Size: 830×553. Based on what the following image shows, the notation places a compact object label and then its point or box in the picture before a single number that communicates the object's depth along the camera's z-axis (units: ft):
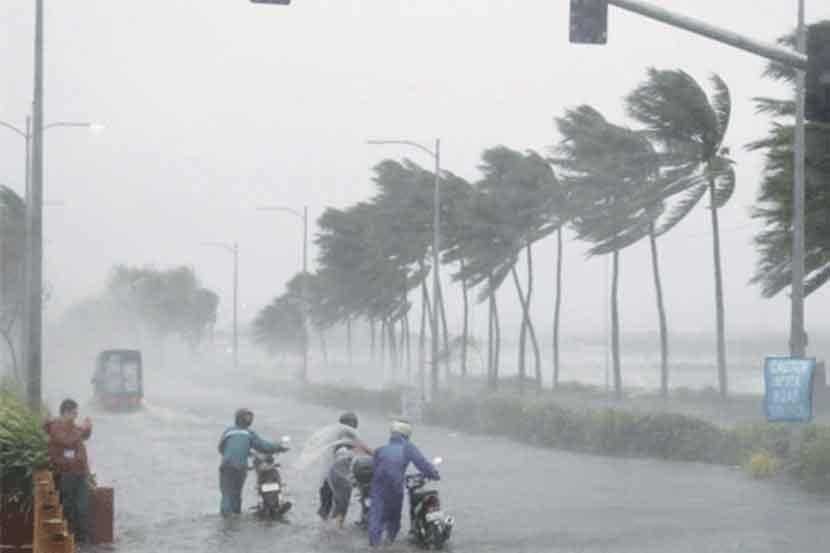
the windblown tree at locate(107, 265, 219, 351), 458.91
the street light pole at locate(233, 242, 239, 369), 306.43
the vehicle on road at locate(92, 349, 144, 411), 207.10
